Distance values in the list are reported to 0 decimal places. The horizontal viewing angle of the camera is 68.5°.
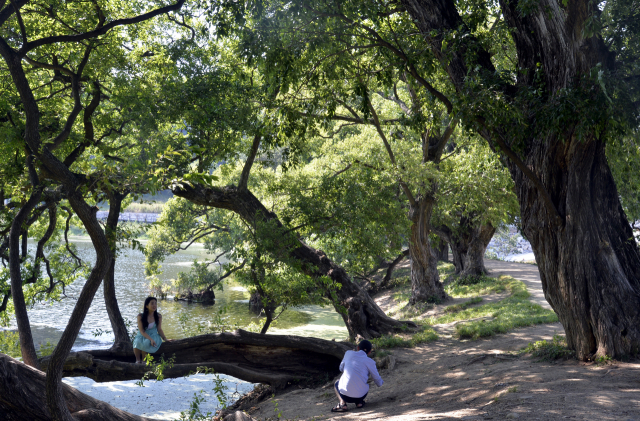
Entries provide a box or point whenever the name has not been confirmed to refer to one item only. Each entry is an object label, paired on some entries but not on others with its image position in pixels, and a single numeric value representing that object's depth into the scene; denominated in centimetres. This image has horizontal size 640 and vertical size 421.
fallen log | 914
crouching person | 642
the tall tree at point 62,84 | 418
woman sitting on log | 802
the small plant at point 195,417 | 583
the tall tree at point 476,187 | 1340
